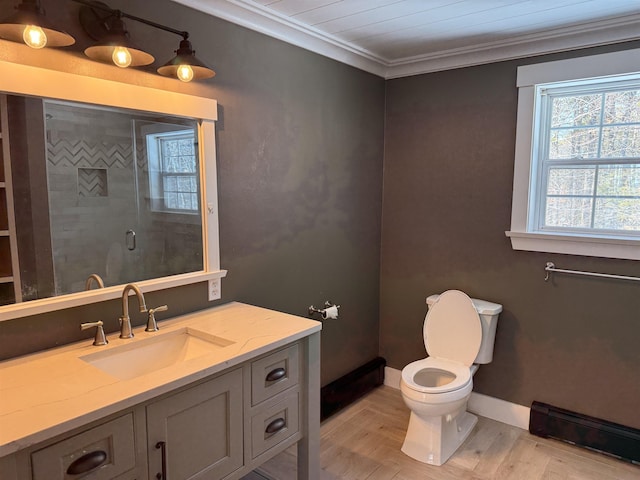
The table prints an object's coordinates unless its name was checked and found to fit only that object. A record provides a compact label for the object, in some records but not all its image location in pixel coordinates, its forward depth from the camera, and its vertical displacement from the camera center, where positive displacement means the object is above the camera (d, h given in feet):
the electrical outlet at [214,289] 7.26 -1.63
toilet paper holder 8.89 -2.44
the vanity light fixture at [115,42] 5.32 +1.74
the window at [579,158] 8.11 +0.57
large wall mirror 5.17 -0.05
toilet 8.01 -3.47
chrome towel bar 8.05 -1.55
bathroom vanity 3.96 -2.22
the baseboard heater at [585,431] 8.12 -4.50
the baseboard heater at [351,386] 9.55 -4.42
